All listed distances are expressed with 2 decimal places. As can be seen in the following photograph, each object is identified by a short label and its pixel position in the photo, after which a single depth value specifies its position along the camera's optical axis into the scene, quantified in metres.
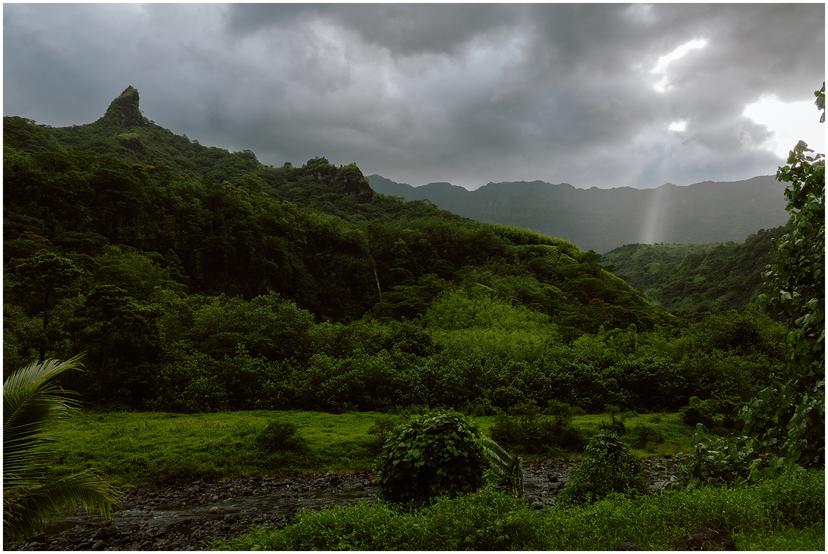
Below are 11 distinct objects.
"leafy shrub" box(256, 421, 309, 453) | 14.86
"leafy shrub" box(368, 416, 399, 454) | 15.60
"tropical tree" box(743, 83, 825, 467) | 5.96
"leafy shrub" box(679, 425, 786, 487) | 7.30
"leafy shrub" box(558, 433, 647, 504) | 9.41
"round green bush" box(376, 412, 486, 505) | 8.36
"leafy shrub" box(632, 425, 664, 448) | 17.20
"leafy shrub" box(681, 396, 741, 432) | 18.47
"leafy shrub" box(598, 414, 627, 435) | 16.73
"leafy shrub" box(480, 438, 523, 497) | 9.59
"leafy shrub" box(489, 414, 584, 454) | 16.73
